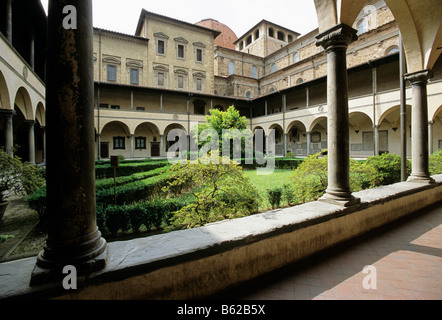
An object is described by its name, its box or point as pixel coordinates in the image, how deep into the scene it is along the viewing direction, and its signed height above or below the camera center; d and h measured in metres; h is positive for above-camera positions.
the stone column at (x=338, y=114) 3.11 +0.63
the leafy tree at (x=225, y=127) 17.16 +2.76
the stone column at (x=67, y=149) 1.51 +0.10
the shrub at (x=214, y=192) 4.16 -0.63
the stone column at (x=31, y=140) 11.69 +1.30
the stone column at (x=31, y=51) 11.97 +6.24
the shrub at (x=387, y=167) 7.27 -0.33
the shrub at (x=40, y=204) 4.77 -0.88
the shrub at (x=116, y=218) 4.55 -1.18
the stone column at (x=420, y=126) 4.97 +0.70
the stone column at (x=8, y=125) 8.97 +1.63
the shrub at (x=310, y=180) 5.51 -0.55
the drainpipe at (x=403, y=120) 6.22 +1.06
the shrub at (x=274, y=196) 6.29 -1.06
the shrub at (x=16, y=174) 5.02 -0.23
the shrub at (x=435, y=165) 8.24 -0.34
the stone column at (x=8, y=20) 8.84 +5.83
